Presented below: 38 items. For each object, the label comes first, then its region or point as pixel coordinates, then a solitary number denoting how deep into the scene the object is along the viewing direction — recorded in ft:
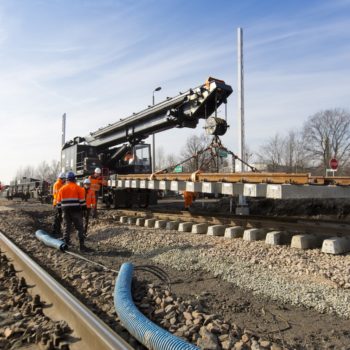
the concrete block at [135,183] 44.11
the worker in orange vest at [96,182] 45.91
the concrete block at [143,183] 42.34
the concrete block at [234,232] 30.07
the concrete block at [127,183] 46.29
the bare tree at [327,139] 202.80
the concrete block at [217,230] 31.83
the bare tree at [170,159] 230.42
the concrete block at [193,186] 33.25
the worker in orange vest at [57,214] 36.91
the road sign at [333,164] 56.54
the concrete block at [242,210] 43.83
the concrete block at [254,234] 28.35
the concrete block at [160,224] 38.34
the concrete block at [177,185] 35.55
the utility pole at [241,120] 44.09
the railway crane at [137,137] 35.17
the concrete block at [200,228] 33.60
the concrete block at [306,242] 24.88
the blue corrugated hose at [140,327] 10.28
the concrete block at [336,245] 23.04
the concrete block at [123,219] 43.64
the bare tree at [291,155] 184.03
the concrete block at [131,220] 42.43
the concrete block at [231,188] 28.45
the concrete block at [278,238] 26.35
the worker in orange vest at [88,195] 38.30
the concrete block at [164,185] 37.91
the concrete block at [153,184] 39.98
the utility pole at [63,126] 115.35
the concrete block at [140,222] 40.97
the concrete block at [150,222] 39.62
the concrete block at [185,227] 35.30
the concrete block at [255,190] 26.09
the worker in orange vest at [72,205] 28.91
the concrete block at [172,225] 36.83
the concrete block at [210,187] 31.17
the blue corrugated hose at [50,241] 26.76
